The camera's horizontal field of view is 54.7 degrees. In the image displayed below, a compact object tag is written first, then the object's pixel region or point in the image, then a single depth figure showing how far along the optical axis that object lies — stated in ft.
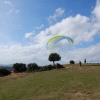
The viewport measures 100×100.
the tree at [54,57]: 99.47
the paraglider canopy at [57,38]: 58.69
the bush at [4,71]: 74.46
